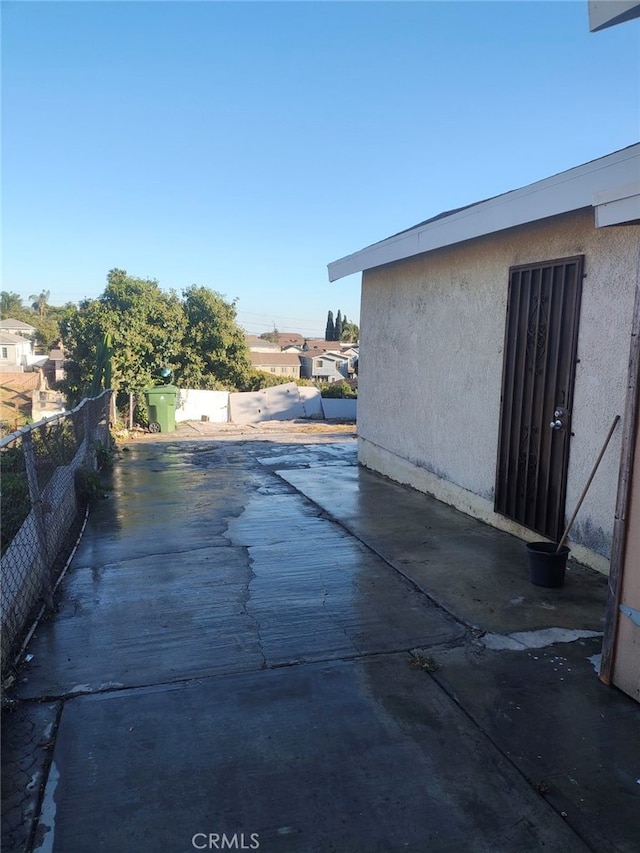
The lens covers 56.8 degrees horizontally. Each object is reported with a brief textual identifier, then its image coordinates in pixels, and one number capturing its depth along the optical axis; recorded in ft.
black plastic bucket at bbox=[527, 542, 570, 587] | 13.92
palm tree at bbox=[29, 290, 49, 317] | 344.24
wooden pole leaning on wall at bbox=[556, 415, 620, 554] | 13.35
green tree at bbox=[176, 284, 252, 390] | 71.36
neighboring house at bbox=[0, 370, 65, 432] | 97.94
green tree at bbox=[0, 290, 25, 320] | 315.58
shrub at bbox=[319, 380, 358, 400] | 79.87
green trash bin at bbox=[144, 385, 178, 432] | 53.57
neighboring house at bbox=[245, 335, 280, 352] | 246.62
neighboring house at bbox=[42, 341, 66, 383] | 159.52
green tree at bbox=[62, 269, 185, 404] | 61.31
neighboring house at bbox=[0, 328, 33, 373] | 209.36
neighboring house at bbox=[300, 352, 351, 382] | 219.41
